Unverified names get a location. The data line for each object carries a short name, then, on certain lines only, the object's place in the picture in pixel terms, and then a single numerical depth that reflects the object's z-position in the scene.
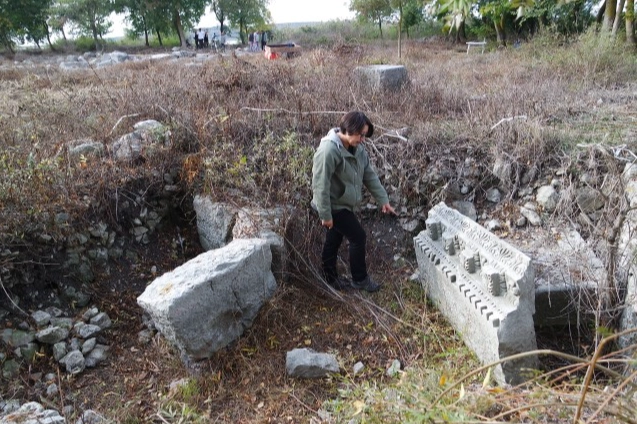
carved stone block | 3.16
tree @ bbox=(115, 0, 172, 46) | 29.38
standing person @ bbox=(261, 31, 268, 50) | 22.70
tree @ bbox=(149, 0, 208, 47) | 29.38
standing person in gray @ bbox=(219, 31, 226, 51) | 29.69
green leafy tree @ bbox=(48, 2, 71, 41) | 28.91
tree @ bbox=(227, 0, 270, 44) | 31.31
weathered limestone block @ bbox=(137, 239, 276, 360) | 3.37
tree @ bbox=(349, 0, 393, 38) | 16.02
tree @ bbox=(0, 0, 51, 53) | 25.59
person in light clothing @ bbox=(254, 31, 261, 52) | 21.94
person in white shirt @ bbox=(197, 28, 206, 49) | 26.18
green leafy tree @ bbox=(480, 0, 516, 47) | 17.40
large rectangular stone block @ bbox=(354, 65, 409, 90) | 8.00
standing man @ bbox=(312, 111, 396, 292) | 3.87
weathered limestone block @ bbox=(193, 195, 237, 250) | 4.66
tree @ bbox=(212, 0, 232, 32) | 31.12
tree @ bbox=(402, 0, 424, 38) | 25.10
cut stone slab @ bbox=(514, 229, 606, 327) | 3.72
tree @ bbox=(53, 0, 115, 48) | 29.06
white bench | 16.91
